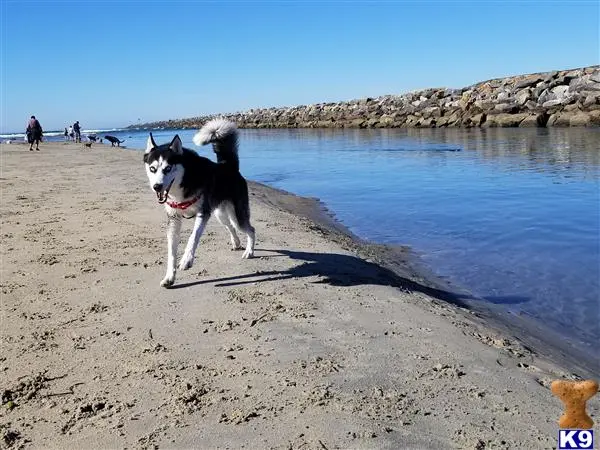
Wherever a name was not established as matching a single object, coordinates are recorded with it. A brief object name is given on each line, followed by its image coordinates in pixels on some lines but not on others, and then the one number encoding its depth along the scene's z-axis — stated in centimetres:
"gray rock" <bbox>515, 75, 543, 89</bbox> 3963
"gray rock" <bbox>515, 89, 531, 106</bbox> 3678
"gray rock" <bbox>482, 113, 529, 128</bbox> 3438
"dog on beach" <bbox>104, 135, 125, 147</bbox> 3646
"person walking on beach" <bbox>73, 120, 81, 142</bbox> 4159
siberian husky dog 510
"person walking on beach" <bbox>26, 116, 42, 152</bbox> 3040
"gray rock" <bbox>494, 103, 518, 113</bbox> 3616
